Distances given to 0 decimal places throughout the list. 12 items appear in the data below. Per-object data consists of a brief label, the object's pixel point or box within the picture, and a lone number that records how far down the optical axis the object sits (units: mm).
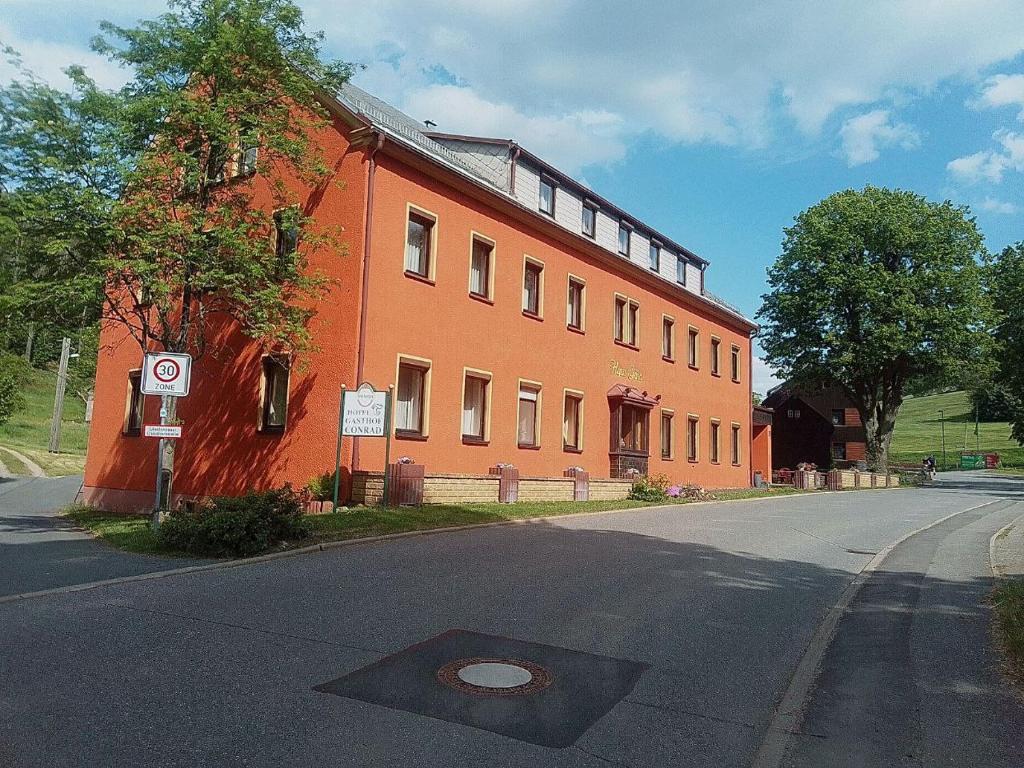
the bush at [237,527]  10617
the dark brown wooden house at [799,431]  58156
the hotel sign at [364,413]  14773
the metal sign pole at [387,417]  14805
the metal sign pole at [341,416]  14883
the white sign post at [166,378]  11852
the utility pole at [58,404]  42591
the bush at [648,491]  23219
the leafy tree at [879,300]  41125
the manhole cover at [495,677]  5238
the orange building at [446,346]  17906
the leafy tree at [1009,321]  42531
